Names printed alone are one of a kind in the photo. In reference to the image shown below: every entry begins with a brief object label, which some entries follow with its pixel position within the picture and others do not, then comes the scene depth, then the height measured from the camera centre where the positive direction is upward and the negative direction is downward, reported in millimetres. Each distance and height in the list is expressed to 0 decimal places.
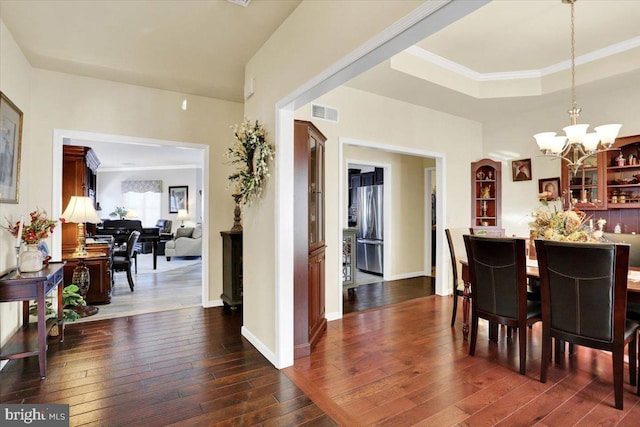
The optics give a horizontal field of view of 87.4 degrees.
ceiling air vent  2477 +1571
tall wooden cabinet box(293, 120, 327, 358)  2951 -213
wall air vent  3943 +1200
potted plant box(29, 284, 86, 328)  3248 -929
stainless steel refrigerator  6574 -355
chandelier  3051 +682
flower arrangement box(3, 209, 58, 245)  2799 -130
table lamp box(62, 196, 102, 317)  3977 -420
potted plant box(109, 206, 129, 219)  11008 +26
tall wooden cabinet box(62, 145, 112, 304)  4441 -445
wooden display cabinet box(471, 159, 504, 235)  5465 +292
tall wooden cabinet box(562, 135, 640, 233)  4184 +324
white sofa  8703 -803
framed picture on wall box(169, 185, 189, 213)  11164 +546
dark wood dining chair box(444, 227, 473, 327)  3729 -508
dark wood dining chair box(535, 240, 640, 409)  2168 -608
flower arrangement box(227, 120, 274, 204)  2842 +495
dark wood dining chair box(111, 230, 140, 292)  5289 -752
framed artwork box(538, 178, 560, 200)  4874 +372
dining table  2371 -577
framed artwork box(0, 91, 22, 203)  2711 +572
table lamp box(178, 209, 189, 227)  11055 -55
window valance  11281 +927
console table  2512 -635
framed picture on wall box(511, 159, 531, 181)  5219 +662
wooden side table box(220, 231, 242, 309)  4230 -701
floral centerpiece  2863 -150
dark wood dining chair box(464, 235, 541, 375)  2678 -622
